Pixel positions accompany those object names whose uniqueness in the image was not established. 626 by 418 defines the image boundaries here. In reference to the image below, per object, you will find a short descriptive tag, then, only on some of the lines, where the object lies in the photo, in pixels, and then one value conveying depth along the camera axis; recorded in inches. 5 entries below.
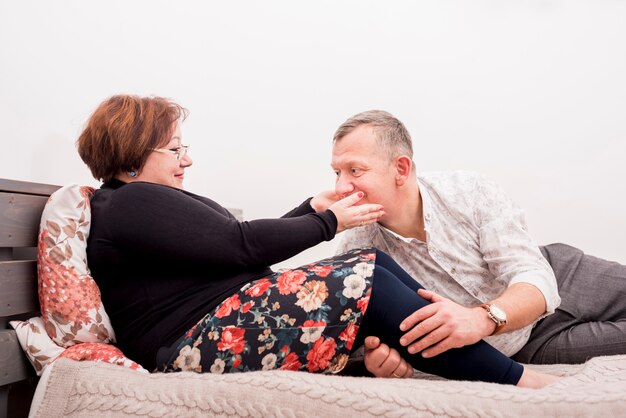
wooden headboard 44.4
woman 42.7
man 58.9
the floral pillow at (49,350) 43.3
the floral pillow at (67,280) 45.6
